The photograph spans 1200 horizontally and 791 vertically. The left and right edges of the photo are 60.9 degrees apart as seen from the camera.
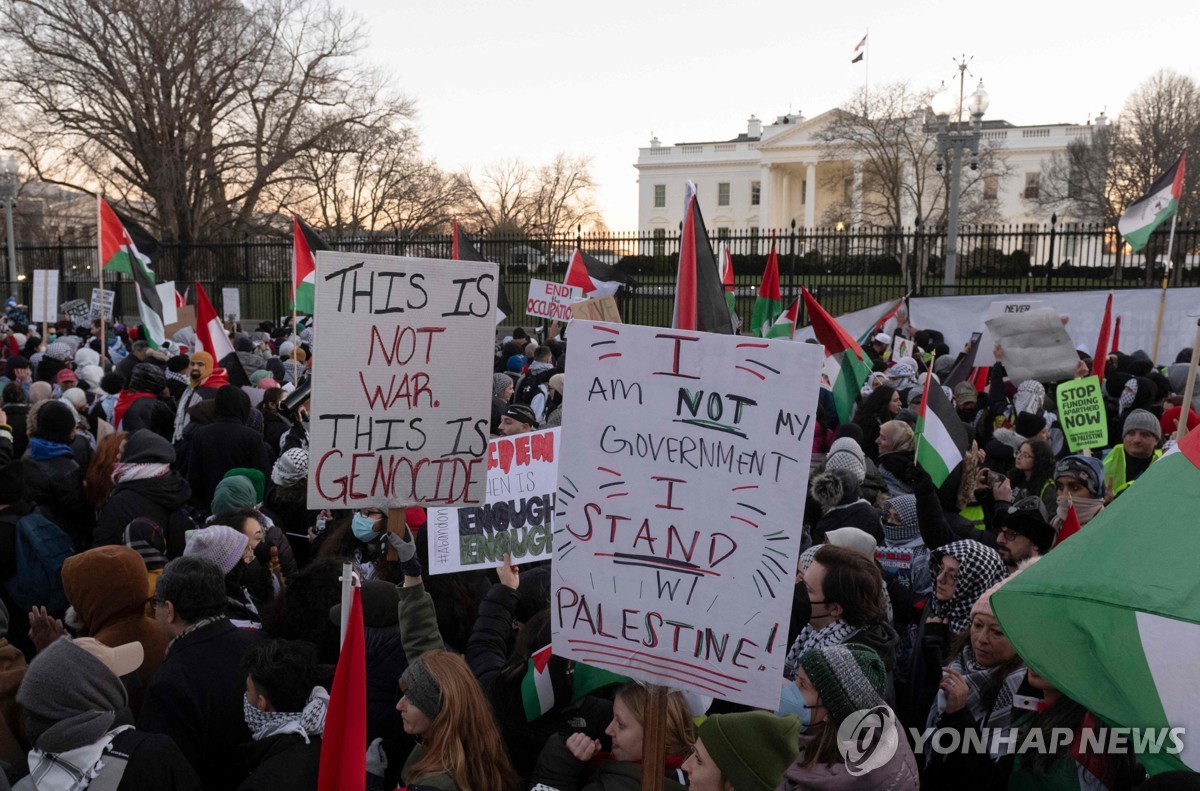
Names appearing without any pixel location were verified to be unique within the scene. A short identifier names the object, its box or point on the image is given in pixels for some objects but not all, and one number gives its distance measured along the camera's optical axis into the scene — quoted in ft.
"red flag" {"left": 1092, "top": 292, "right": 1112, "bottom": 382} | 29.78
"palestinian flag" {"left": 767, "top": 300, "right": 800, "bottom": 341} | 32.09
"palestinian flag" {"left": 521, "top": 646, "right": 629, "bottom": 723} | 10.64
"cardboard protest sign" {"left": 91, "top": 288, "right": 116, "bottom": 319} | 53.52
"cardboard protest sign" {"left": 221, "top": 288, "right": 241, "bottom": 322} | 67.62
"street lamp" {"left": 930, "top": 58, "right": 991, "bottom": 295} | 61.47
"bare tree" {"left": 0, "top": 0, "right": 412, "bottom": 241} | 98.17
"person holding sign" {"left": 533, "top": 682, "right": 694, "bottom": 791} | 9.59
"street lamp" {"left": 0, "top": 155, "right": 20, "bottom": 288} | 76.75
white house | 231.71
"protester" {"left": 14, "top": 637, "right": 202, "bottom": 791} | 8.90
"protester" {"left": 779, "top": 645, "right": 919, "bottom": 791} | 9.12
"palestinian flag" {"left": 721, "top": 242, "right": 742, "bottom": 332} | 50.29
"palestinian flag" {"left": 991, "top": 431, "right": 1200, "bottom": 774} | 7.22
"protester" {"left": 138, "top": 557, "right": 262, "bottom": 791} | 10.88
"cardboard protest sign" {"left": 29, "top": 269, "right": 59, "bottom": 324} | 46.57
